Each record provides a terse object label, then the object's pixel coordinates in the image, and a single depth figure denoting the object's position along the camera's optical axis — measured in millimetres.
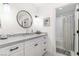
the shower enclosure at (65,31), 1591
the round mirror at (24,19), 1642
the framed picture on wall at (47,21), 1638
